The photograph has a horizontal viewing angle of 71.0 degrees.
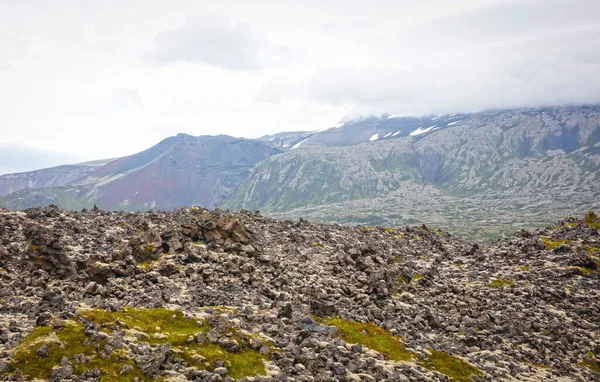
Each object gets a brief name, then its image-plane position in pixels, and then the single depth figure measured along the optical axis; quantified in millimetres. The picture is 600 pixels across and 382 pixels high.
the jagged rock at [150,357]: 22391
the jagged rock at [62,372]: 20359
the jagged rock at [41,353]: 21500
